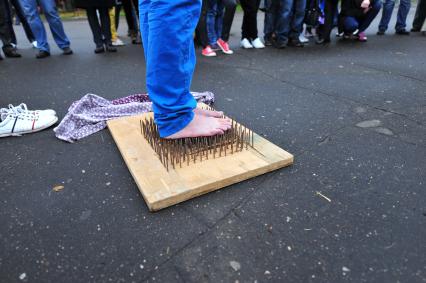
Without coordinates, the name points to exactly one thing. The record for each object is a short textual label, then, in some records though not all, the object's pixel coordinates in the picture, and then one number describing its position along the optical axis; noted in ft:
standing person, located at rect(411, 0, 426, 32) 21.09
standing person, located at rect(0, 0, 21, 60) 15.83
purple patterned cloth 7.67
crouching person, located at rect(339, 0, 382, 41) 17.33
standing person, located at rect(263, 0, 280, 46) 17.99
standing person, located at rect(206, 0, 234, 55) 16.34
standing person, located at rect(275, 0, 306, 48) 16.83
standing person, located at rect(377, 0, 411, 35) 20.52
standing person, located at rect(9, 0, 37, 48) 16.71
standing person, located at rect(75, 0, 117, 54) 15.67
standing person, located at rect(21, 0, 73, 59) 15.57
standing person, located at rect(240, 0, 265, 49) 17.03
